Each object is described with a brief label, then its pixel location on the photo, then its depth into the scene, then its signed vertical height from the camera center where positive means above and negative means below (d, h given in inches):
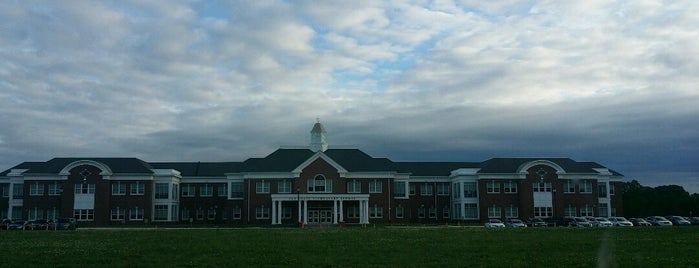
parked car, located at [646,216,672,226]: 2659.9 -77.2
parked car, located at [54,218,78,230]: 2339.4 -64.6
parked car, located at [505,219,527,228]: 2568.9 -79.4
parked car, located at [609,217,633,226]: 2563.0 -76.0
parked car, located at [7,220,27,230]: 2285.9 -66.4
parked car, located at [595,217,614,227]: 2465.1 -75.9
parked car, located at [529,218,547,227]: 2620.6 -78.0
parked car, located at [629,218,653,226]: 2628.0 -79.5
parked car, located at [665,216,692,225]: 2677.9 -75.8
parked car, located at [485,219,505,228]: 2503.7 -79.3
